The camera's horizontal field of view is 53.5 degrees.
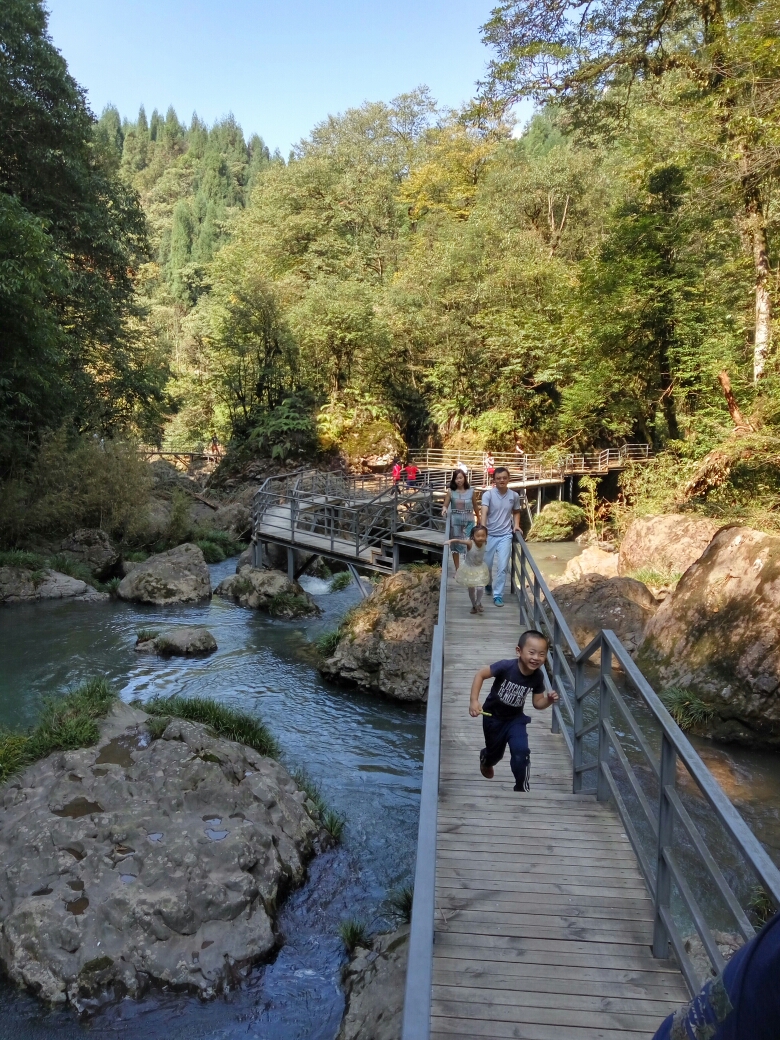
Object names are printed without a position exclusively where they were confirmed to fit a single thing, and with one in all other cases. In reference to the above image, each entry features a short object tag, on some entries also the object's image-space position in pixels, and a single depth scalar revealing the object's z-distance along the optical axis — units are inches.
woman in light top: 422.0
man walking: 381.7
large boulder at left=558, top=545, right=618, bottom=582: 778.8
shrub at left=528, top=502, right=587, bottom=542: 1232.2
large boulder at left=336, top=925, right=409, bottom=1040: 190.7
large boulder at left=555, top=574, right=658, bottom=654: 573.6
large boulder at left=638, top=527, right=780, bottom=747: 438.9
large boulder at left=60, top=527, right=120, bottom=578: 837.2
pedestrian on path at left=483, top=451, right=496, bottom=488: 1232.2
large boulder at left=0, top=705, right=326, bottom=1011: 233.1
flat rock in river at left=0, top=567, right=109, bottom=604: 718.5
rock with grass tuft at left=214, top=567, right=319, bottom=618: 717.9
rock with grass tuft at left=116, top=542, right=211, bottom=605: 753.6
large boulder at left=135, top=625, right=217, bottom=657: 587.5
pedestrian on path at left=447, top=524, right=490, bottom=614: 377.1
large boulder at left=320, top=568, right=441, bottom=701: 490.6
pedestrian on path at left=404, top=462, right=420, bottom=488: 1182.0
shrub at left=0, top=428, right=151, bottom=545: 822.5
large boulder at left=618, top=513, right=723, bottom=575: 689.0
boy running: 201.6
